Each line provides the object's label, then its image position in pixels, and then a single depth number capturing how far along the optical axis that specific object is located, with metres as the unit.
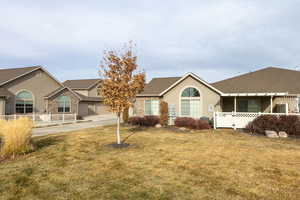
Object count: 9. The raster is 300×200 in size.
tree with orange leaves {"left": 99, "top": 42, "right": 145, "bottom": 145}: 8.39
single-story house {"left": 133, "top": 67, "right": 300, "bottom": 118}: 15.39
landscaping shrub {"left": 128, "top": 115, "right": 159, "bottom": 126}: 16.84
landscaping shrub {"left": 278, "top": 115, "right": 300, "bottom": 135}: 10.97
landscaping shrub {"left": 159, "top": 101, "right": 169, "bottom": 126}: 15.80
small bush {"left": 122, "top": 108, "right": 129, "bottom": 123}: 18.73
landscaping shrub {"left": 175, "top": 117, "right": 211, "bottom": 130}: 14.05
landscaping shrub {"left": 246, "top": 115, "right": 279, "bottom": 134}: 11.56
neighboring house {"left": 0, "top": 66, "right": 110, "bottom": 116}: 19.86
